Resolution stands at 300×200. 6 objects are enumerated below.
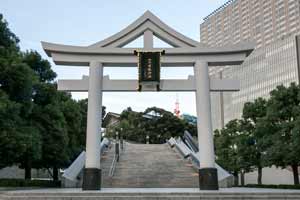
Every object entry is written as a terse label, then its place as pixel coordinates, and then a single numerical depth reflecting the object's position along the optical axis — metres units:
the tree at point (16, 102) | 17.03
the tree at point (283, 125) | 21.75
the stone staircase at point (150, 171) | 20.67
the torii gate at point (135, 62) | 17.25
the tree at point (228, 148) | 30.16
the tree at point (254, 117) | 25.84
